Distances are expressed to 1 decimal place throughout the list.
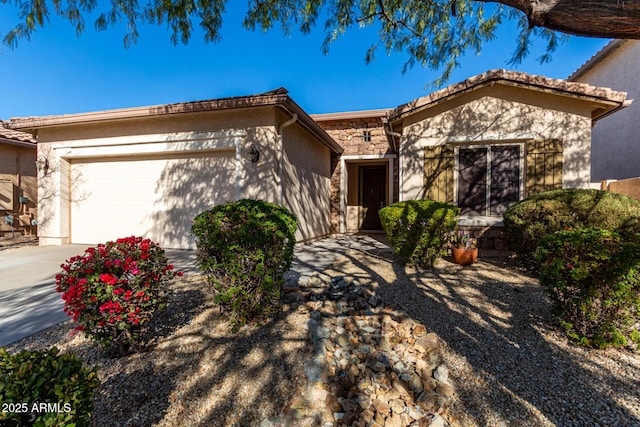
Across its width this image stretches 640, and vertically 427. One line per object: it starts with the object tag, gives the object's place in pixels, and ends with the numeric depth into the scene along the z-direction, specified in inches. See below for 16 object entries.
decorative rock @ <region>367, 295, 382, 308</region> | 138.4
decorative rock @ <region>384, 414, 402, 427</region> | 76.5
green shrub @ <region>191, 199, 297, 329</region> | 111.8
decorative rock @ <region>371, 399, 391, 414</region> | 80.4
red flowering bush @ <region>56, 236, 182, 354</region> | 87.6
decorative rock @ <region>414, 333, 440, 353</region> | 104.3
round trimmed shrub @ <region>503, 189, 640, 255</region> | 176.5
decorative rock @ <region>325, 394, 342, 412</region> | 80.6
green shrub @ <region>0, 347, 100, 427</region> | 45.5
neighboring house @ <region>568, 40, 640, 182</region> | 317.7
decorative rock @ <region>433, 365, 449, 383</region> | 90.8
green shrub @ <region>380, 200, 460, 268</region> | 199.8
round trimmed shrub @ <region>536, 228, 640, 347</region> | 101.8
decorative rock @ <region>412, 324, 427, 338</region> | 114.2
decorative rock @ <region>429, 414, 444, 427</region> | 74.1
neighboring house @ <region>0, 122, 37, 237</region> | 368.2
